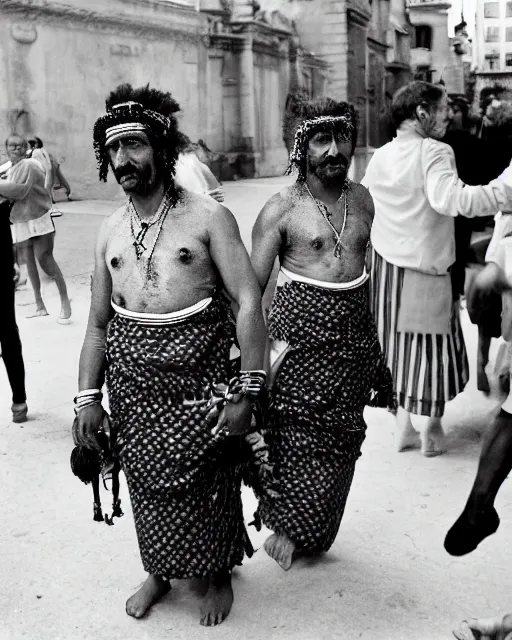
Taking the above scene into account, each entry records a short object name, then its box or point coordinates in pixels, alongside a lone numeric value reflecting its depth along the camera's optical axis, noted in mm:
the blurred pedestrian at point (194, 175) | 6602
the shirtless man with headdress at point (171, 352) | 3295
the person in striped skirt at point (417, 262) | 4906
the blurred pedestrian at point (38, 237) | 8906
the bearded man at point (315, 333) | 3736
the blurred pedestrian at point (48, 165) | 10226
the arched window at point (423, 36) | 53812
